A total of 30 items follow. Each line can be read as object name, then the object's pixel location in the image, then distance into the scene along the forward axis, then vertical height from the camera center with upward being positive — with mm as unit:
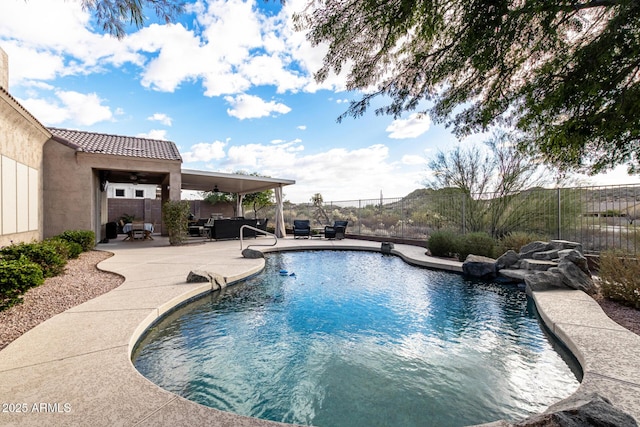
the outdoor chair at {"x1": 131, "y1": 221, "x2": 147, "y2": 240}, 12820 -675
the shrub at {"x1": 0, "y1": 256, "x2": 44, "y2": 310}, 3515 -767
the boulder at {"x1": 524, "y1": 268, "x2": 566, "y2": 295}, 5266 -1239
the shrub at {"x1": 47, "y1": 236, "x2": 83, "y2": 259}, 6747 -718
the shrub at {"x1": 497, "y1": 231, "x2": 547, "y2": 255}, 8000 -736
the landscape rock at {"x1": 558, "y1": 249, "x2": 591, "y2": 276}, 5406 -863
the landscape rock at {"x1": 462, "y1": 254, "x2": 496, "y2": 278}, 6930 -1294
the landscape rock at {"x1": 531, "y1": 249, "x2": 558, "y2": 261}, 6480 -940
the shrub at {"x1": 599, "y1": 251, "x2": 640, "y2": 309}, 4355 -1052
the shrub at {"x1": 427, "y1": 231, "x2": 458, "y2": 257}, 9047 -926
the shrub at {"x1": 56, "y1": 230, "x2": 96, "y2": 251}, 8375 -566
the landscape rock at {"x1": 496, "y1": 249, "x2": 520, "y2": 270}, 7031 -1131
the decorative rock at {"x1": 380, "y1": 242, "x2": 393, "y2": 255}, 10545 -1197
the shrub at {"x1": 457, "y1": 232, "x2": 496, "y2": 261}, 8367 -909
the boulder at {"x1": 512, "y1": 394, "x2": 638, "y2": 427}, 1469 -1059
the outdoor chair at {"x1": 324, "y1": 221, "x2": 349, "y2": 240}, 13836 -698
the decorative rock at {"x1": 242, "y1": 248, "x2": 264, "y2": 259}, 8570 -1108
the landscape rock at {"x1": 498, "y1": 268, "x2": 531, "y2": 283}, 6293 -1356
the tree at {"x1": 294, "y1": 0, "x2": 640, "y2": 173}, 3311 +2033
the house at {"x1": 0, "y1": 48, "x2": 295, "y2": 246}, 6539 +1691
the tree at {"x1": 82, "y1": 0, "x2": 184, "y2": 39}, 3502 +2561
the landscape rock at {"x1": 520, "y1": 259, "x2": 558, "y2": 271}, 6039 -1083
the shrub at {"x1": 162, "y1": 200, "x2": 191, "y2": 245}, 10987 -19
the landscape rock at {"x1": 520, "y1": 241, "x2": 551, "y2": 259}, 6980 -847
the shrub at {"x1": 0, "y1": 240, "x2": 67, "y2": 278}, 4894 -649
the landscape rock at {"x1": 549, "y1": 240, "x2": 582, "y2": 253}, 6455 -732
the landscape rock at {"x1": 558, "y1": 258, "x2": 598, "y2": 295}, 5113 -1172
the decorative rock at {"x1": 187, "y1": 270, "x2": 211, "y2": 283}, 5473 -1143
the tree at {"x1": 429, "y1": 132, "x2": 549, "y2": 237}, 9438 +996
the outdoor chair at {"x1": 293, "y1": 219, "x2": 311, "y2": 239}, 14195 -626
